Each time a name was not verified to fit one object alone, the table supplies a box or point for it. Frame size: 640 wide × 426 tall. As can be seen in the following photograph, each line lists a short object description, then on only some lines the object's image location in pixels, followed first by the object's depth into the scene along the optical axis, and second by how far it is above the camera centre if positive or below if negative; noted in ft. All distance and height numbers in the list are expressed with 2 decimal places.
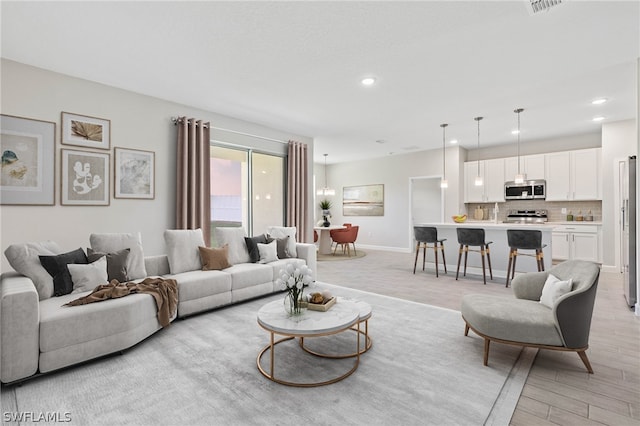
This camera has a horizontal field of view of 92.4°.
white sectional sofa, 6.99 -2.80
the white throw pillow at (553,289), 8.00 -2.04
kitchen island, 16.71 -2.27
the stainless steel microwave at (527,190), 23.34 +1.81
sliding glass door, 17.85 +1.54
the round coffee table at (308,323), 7.09 -2.70
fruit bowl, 20.58 -0.38
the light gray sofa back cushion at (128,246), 10.93 -1.21
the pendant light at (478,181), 20.38 +2.15
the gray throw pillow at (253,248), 14.83 -1.69
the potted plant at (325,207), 30.91 +0.59
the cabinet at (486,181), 25.16 +2.68
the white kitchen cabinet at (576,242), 20.70 -2.03
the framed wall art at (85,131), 12.31 +3.42
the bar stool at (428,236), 18.71 -1.42
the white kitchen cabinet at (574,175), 21.08 +2.74
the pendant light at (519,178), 18.44 +2.13
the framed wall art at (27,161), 10.99 +1.94
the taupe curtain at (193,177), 15.44 +1.85
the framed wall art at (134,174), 13.73 +1.83
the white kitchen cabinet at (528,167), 23.31 +3.66
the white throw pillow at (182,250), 12.50 -1.55
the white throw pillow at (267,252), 14.84 -1.93
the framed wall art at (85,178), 12.32 +1.47
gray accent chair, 7.26 -2.62
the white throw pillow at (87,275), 9.43 -1.95
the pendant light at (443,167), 26.67 +4.06
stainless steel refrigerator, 12.26 -0.87
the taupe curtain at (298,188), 21.17 +1.81
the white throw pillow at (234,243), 14.47 -1.42
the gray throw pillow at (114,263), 10.34 -1.71
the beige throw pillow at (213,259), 13.03 -1.96
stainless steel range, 23.80 -0.21
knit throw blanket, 8.71 -2.41
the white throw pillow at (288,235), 16.44 -1.18
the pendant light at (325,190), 30.76 +2.46
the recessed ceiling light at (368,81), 12.64 +5.57
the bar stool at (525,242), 15.34 -1.48
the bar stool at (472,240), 17.17 -1.53
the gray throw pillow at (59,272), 9.11 -1.77
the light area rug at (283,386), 5.95 -3.90
